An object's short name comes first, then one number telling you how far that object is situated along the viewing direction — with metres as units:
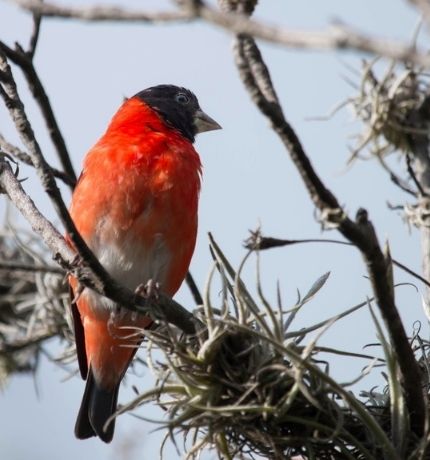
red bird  7.69
